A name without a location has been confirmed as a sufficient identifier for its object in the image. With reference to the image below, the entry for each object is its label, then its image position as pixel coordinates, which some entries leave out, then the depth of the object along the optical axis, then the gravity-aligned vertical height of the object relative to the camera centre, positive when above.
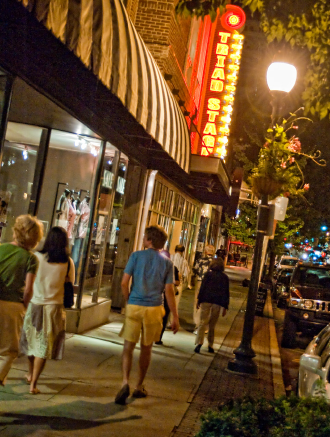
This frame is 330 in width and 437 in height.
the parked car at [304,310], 12.66 -0.98
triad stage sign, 20.53 +6.39
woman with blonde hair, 5.23 -0.60
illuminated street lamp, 9.63 +3.15
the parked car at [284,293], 13.80 -0.82
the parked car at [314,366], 5.61 -1.01
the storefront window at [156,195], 13.96 +1.16
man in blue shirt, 6.32 -0.63
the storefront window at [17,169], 9.22 +0.84
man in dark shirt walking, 10.33 -0.82
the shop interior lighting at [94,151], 10.49 +1.50
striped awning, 4.98 +1.95
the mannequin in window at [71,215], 10.57 +0.26
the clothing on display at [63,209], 10.59 +0.34
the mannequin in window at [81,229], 10.27 +0.01
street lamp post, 9.46 +0.51
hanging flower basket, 10.09 +1.32
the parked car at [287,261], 33.03 +0.10
